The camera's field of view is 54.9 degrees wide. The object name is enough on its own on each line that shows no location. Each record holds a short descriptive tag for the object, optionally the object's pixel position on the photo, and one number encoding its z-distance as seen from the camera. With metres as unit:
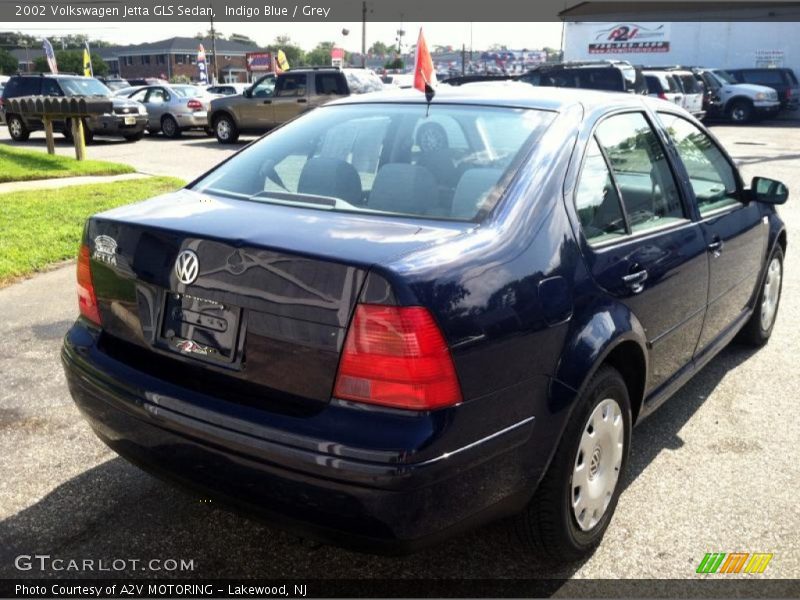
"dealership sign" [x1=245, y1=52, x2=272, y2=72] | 53.22
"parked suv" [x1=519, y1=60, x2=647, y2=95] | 17.97
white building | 35.47
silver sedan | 21.05
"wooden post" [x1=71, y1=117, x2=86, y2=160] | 14.00
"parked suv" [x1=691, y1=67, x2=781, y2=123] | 26.67
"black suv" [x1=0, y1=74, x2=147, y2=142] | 18.72
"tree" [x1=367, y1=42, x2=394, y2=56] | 154.43
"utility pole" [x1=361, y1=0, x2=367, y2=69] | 54.28
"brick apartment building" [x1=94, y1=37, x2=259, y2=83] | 87.88
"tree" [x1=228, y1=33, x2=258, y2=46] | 101.03
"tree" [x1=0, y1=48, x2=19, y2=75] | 71.25
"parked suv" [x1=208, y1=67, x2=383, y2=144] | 18.83
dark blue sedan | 2.15
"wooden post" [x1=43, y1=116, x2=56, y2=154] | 14.76
